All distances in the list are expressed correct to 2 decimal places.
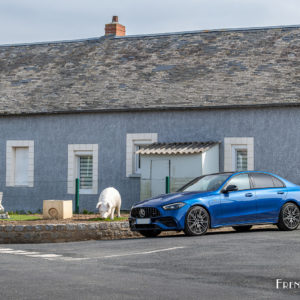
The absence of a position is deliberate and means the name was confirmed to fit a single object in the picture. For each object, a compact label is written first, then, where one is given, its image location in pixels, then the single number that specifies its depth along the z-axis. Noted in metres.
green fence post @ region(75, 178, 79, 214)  22.23
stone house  24.58
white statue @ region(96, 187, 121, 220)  18.97
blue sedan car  15.46
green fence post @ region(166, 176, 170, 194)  21.42
